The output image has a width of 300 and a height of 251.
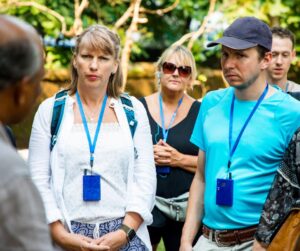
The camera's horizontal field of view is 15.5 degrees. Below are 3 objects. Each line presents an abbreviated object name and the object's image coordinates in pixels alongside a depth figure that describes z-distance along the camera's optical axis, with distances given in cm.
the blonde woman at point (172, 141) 774
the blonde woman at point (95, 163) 605
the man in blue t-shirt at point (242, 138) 591
